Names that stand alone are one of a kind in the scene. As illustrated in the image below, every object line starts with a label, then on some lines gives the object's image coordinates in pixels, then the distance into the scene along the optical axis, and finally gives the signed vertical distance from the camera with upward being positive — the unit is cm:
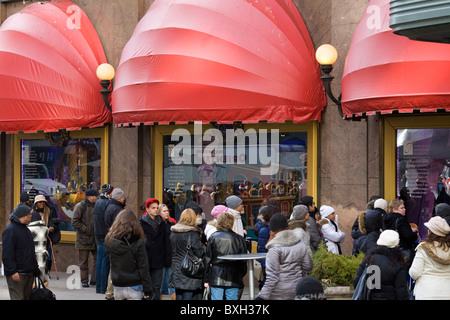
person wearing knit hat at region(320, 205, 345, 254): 1242 -79
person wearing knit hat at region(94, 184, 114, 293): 1396 -102
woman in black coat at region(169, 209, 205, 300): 1060 -94
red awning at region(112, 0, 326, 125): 1370 +211
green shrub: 1093 -123
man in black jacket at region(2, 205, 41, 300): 1043 -98
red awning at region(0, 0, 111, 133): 1619 +231
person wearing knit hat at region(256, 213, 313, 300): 887 -96
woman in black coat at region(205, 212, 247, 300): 1004 -102
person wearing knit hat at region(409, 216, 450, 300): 861 -91
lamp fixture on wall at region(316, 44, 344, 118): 1348 +217
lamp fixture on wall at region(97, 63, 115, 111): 1576 +220
